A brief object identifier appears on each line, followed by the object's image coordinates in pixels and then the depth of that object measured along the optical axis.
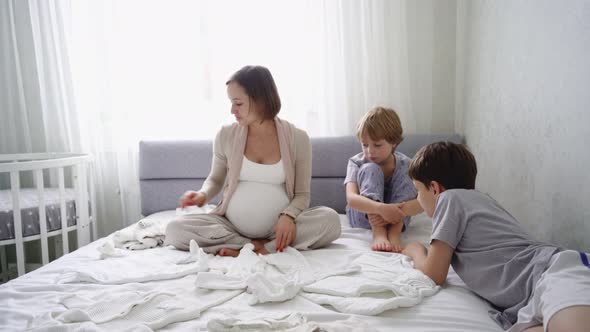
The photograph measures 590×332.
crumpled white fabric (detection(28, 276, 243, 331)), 0.92
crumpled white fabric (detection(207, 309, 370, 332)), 0.86
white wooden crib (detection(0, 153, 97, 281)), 1.71
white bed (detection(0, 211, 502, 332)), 0.93
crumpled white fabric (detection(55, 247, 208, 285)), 1.23
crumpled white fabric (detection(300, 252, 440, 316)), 1.01
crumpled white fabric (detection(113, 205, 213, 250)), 1.65
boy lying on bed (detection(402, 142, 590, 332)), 0.75
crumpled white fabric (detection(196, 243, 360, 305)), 1.09
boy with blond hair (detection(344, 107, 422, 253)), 1.60
